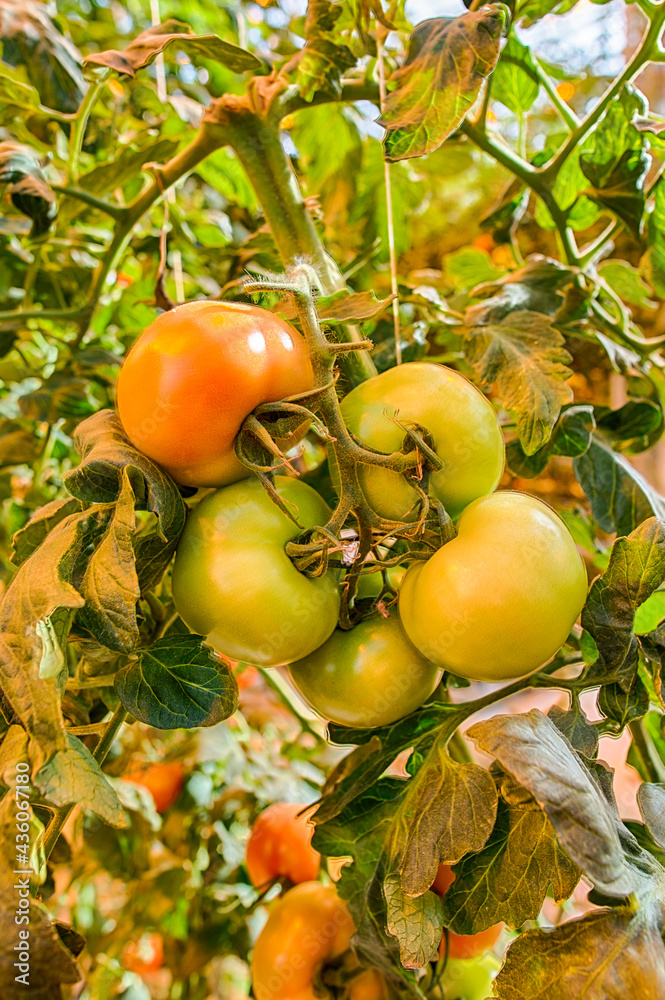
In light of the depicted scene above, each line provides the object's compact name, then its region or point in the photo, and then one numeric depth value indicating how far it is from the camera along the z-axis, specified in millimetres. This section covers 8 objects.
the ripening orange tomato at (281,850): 694
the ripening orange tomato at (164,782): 854
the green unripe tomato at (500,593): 329
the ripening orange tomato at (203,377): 328
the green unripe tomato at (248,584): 349
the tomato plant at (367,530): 302
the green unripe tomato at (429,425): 367
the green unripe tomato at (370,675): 382
